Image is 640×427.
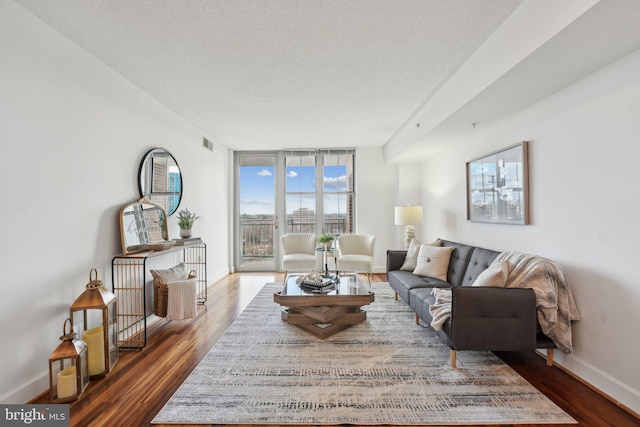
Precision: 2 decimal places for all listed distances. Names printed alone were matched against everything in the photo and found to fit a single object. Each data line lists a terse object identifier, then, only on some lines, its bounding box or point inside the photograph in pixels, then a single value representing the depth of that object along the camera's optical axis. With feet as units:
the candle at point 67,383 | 6.08
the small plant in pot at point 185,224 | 12.03
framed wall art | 8.72
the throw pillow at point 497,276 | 7.45
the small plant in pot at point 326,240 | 13.91
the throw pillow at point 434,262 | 11.28
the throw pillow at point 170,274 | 10.21
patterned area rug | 5.59
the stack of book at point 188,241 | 11.36
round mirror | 10.36
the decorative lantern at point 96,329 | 6.88
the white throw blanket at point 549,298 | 6.88
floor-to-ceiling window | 20.18
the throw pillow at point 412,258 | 12.63
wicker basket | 10.07
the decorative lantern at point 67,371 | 6.07
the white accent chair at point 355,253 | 15.38
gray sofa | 6.88
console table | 8.83
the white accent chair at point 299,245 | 17.06
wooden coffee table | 9.34
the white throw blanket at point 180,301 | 9.96
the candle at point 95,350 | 6.99
